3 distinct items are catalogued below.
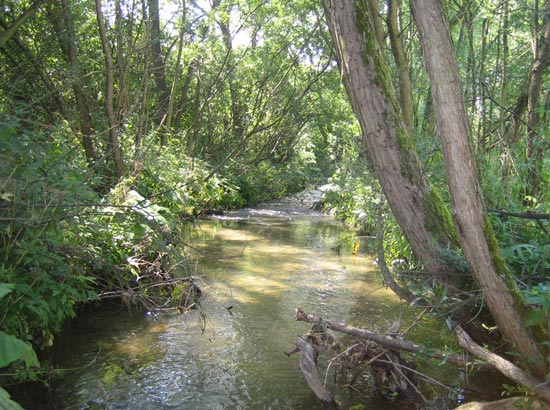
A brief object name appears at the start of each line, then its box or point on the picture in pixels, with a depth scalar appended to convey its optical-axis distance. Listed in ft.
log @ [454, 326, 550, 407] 10.78
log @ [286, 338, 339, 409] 13.48
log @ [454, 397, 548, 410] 10.96
